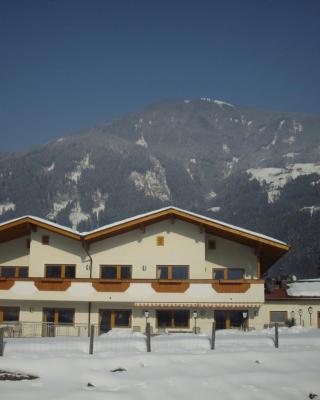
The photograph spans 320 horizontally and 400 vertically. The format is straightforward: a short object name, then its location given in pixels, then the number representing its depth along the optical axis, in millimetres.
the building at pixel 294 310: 32312
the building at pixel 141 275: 30125
